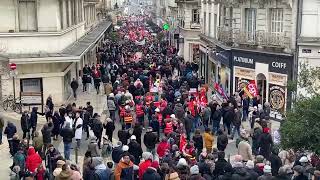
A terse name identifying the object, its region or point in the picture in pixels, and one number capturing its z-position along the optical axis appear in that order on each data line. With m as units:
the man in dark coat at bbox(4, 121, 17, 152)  21.59
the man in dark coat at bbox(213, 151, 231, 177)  16.00
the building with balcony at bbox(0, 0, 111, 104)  30.94
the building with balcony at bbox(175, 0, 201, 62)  55.28
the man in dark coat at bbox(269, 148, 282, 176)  16.47
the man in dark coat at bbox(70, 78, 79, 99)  34.47
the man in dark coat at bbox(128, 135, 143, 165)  19.06
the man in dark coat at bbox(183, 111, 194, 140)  23.62
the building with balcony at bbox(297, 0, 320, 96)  28.84
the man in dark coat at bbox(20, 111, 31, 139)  23.58
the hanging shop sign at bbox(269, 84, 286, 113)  30.30
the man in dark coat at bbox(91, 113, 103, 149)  22.47
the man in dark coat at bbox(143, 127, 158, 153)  20.52
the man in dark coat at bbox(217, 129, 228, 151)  20.07
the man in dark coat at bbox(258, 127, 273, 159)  19.83
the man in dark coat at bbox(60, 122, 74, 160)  21.00
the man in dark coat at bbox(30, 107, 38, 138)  24.23
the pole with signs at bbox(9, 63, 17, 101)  29.49
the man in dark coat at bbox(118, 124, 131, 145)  21.08
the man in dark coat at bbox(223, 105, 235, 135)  24.69
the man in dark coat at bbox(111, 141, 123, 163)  18.28
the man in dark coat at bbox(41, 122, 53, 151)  20.88
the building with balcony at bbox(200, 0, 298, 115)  30.31
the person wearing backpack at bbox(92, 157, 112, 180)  15.54
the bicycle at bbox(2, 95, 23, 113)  30.22
